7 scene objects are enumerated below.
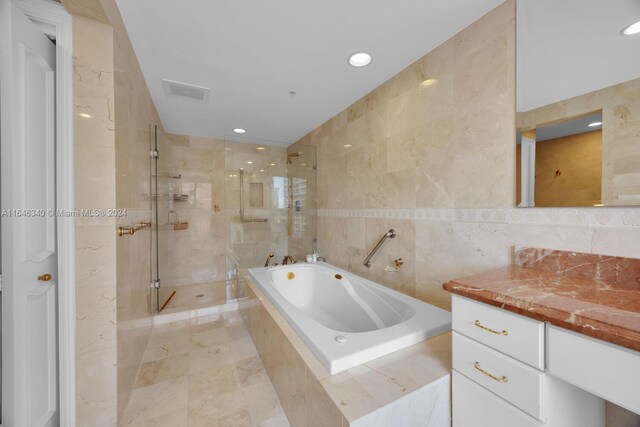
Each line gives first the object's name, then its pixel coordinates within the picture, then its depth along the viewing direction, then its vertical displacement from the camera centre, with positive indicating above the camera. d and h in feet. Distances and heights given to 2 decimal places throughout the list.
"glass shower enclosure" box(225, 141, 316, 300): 10.21 +0.39
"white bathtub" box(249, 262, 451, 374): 3.66 -2.16
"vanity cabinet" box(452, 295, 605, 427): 2.32 -1.83
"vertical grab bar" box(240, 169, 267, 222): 10.58 -0.11
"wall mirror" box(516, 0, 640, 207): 2.96 +1.56
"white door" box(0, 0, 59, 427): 2.98 -0.19
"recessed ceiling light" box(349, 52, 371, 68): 5.45 +3.67
